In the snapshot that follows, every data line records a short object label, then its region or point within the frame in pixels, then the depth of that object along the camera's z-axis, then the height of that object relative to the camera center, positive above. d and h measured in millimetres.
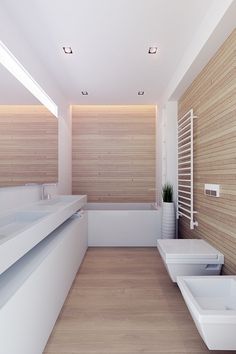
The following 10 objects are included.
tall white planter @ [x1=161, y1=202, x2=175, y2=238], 4105 -655
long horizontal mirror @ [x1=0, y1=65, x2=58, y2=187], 2500 +442
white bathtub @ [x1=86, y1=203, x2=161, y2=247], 4520 -826
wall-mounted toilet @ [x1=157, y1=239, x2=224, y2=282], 2525 -774
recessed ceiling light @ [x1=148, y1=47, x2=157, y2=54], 2877 +1359
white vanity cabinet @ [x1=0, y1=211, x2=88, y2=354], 1282 -696
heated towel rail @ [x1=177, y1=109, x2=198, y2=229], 3287 +124
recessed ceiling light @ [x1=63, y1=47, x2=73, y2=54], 2838 +1342
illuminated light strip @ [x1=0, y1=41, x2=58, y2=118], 2326 +1027
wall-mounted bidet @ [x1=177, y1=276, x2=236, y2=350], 1537 -828
